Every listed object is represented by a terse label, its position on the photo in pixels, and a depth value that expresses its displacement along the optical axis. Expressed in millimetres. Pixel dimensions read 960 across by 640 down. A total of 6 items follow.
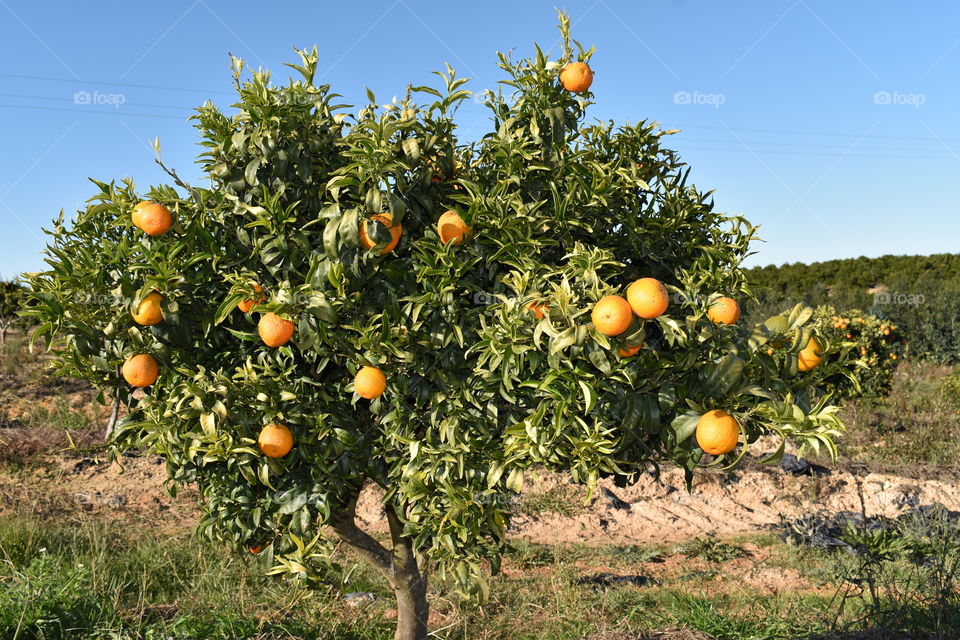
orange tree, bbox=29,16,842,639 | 2188
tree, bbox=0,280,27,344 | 12852
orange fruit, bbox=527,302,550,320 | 2041
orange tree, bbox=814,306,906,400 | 11492
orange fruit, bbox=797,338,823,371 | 2348
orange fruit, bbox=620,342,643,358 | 1979
